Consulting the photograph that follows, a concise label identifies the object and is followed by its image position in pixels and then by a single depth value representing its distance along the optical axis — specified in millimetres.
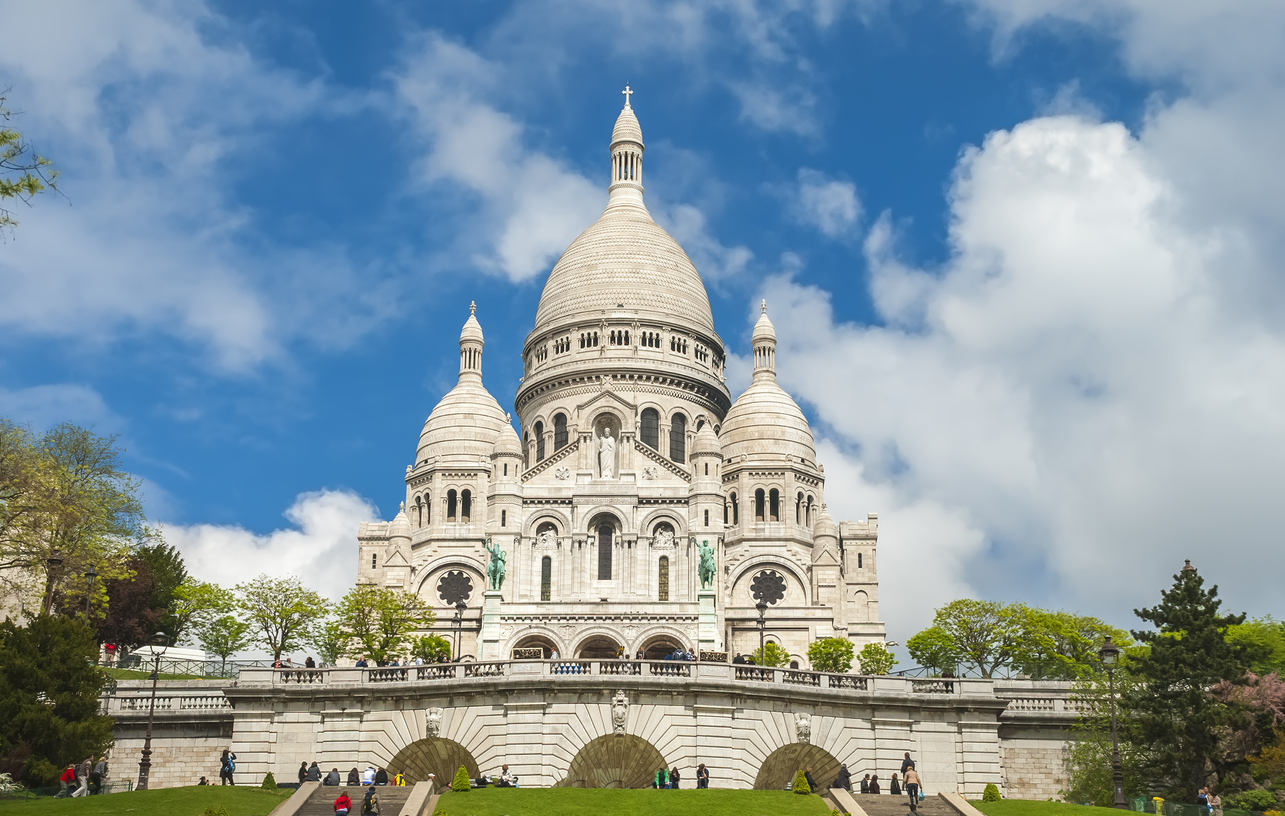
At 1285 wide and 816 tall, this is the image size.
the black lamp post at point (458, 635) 64562
